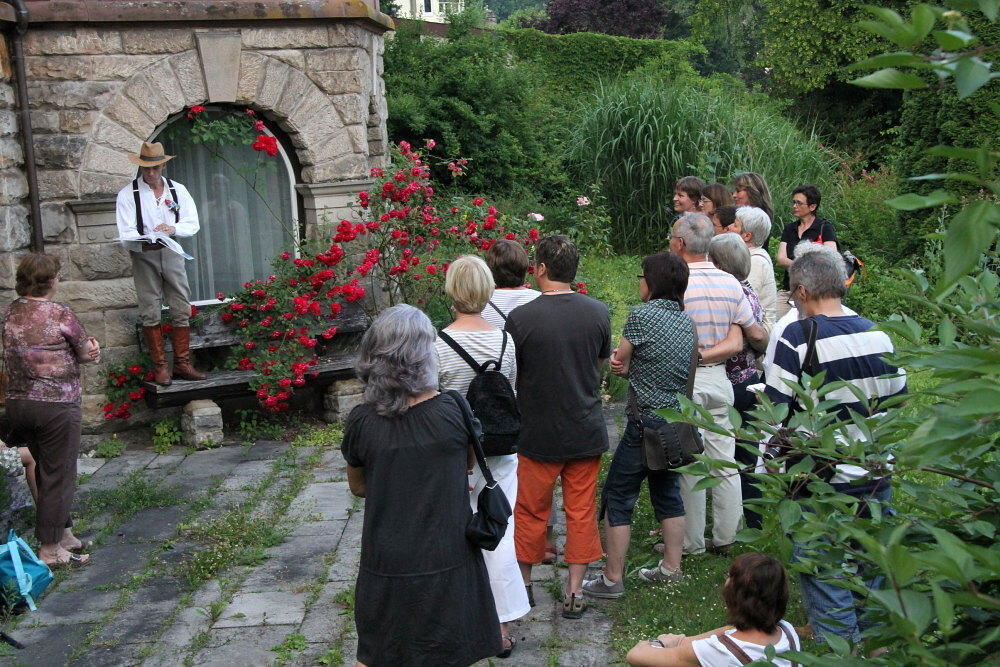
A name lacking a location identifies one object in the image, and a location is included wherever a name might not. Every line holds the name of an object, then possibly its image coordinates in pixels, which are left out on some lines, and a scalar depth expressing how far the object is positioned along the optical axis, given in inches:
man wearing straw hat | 299.6
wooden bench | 311.0
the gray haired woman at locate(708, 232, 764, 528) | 213.9
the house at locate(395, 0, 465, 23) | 2079.8
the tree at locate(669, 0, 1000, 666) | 52.7
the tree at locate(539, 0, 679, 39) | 1259.8
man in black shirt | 184.1
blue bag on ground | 198.5
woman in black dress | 134.0
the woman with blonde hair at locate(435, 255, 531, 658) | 173.0
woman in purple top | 222.5
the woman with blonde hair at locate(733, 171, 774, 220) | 276.2
